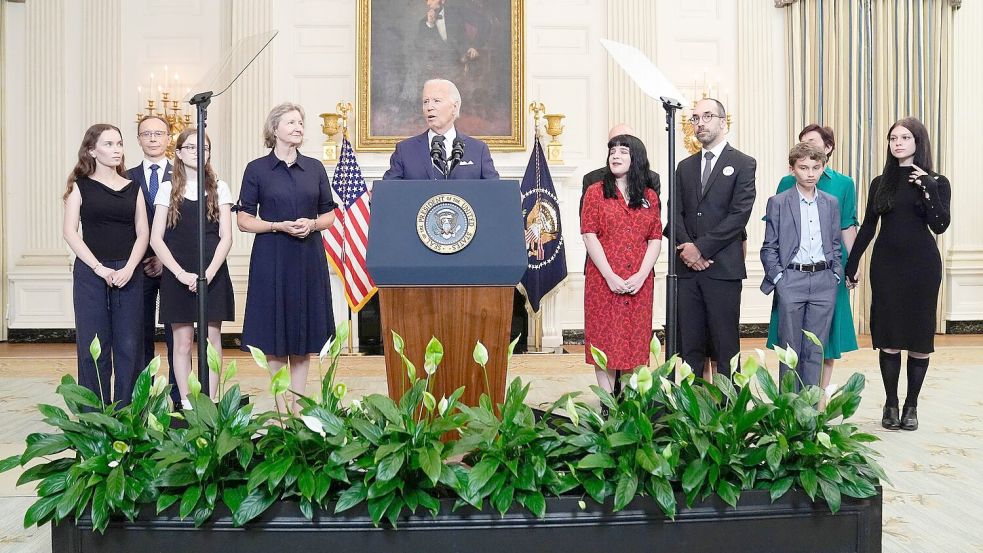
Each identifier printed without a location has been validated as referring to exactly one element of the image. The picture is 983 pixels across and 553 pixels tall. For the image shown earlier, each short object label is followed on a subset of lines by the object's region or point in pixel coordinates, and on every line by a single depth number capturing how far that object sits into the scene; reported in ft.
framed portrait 26.61
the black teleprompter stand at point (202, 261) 9.62
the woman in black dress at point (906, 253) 13.51
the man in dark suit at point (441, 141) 10.87
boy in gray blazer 13.55
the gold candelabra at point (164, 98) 26.20
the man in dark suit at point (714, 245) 13.62
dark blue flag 24.14
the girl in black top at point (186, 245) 14.02
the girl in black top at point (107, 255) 12.92
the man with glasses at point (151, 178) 14.67
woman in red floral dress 13.56
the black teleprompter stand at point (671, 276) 9.41
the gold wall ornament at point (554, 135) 26.22
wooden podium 9.07
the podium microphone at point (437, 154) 9.21
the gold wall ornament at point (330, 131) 25.85
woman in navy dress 12.86
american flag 21.26
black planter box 7.08
